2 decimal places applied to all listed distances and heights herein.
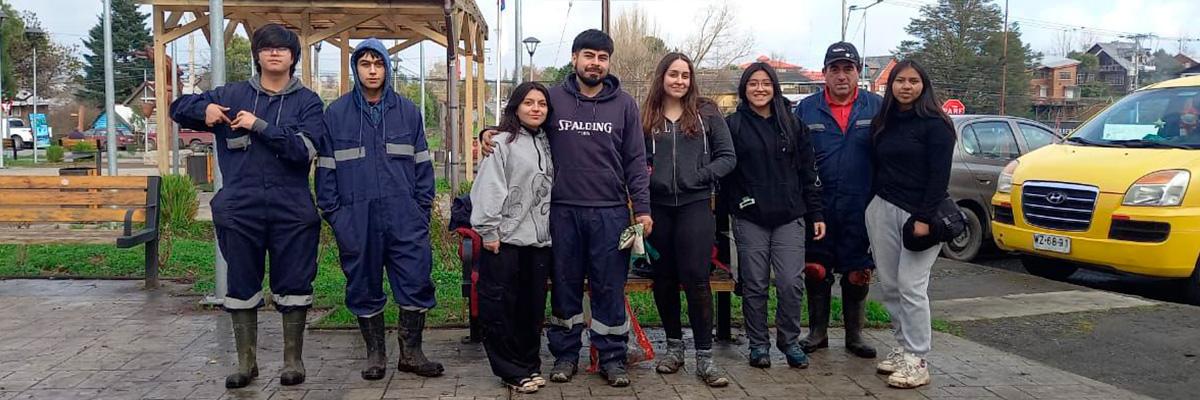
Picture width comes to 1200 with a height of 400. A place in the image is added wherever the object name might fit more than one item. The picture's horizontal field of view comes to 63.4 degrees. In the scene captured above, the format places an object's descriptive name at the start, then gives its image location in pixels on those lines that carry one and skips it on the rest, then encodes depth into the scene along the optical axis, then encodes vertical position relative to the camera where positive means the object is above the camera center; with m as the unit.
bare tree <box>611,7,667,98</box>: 38.59 +4.42
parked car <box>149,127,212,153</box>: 42.53 +0.63
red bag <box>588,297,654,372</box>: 5.31 -1.12
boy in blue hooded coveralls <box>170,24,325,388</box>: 4.76 -0.17
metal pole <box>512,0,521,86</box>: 30.14 +3.63
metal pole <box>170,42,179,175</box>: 15.82 +0.29
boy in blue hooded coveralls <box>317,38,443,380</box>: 4.91 -0.22
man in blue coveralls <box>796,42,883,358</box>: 5.48 -0.09
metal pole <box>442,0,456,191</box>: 12.76 +0.89
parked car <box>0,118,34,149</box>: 46.34 +0.86
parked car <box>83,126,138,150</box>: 48.69 +0.78
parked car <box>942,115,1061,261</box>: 10.65 -0.07
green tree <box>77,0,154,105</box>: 68.25 +6.99
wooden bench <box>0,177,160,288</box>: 7.50 -0.42
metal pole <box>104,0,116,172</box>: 14.42 +0.72
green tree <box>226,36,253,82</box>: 43.54 +4.49
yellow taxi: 7.71 -0.33
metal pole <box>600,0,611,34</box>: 19.59 +2.87
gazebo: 13.52 +2.04
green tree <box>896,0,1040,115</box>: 59.06 +6.30
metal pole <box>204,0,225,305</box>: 6.43 +0.68
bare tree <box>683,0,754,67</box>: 43.03 +4.61
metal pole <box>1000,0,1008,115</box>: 53.31 +4.33
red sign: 24.38 +1.26
